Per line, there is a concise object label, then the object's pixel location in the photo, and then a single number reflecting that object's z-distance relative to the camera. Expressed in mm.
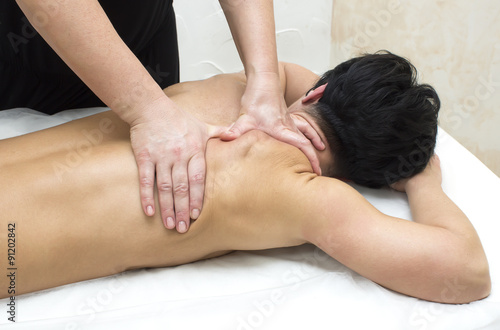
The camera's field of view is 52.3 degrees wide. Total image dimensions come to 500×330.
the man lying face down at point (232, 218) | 987
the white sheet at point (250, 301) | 978
